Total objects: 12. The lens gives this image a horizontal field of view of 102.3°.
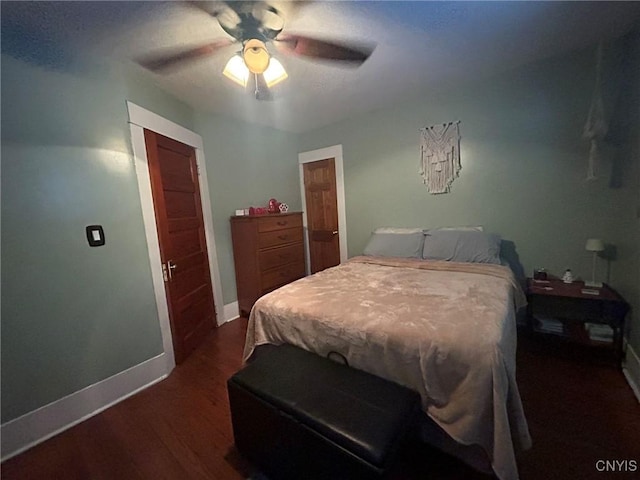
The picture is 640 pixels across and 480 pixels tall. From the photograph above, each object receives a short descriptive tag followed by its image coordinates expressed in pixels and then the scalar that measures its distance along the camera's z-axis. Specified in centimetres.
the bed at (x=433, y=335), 101
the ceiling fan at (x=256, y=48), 134
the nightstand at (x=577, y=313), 180
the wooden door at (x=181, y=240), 209
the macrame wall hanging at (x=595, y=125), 183
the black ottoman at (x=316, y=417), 91
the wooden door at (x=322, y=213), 358
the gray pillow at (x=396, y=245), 257
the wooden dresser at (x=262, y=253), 286
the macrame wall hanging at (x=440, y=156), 264
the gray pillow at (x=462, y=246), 225
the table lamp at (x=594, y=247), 192
